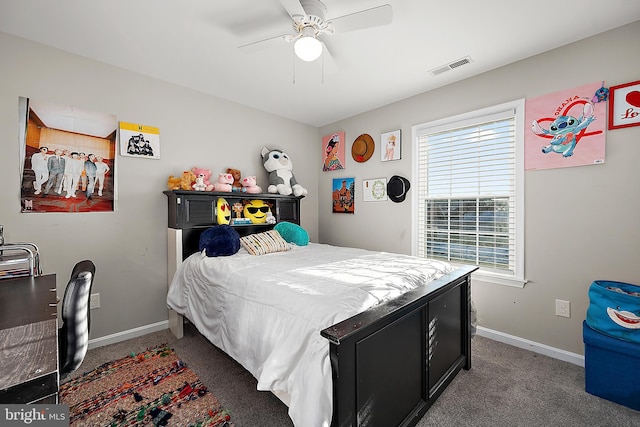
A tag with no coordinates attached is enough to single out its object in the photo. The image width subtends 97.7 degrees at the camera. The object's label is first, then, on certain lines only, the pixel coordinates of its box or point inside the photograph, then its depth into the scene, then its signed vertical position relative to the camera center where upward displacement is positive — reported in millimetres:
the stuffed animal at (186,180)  2670 +310
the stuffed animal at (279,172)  3441 +505
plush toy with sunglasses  3207 +14
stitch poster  2061 +652
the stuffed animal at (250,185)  3197 +312
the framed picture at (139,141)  2527 +666
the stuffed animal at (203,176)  2753 +364
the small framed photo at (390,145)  3227 +788
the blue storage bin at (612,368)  1656 -961
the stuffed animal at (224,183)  2898 +309
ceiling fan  1575 +1134
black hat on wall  3162 +284
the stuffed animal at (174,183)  2684 +280
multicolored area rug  1592 -1175
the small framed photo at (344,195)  3729 +242
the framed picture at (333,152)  3875 +862
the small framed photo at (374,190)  3391 +282
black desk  607 -375
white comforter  1184 -513
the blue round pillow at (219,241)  2418 -259
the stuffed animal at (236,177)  3201 +404
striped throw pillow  2604 -302
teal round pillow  3125 -236
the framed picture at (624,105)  1916 +751
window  2471 +210
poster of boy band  2133 +440
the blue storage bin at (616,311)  1680 -617
